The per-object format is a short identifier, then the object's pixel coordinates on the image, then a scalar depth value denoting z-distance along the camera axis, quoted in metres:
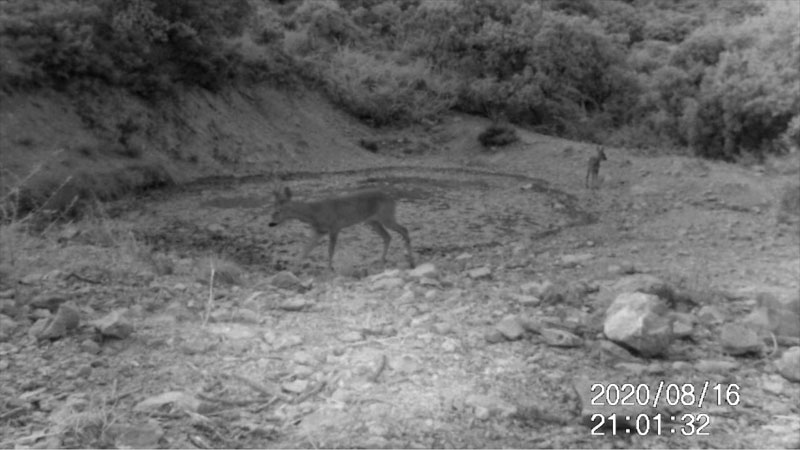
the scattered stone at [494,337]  7.33
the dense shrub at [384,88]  29.86
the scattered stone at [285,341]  7.00
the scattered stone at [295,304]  8.24
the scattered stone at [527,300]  8.45
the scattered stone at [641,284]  8.52
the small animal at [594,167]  21.42
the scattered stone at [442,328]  7.48
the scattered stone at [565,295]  8.54
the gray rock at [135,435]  5.25
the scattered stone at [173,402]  5.68
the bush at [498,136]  28.19
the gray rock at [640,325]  7.03
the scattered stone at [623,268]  10.23
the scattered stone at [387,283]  9.20
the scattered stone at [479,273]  10.34
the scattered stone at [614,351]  6.98
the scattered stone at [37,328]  6.80
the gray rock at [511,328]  7.39
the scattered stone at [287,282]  9.44
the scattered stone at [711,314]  8.02
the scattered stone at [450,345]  7.04
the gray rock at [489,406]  5.99
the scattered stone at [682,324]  7.44
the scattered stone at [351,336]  7.22
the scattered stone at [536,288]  8.81
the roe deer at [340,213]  13.13
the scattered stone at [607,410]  5.87
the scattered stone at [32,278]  8.08
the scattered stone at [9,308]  7.25
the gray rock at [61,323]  6.76
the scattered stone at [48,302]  7.53
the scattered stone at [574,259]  11.46
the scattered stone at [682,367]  6.82
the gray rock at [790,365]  6.81
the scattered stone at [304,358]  6.68
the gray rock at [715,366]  6.93
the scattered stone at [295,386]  6.20
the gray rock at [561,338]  7.23
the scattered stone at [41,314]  7.28
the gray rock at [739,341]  7.26
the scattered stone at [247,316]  7.67
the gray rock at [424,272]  9.72
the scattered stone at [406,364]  6.61
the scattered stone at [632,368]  6.74
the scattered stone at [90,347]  6.56
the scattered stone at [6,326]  6.77
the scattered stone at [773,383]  6.66
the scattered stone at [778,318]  7.73
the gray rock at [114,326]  6.81
